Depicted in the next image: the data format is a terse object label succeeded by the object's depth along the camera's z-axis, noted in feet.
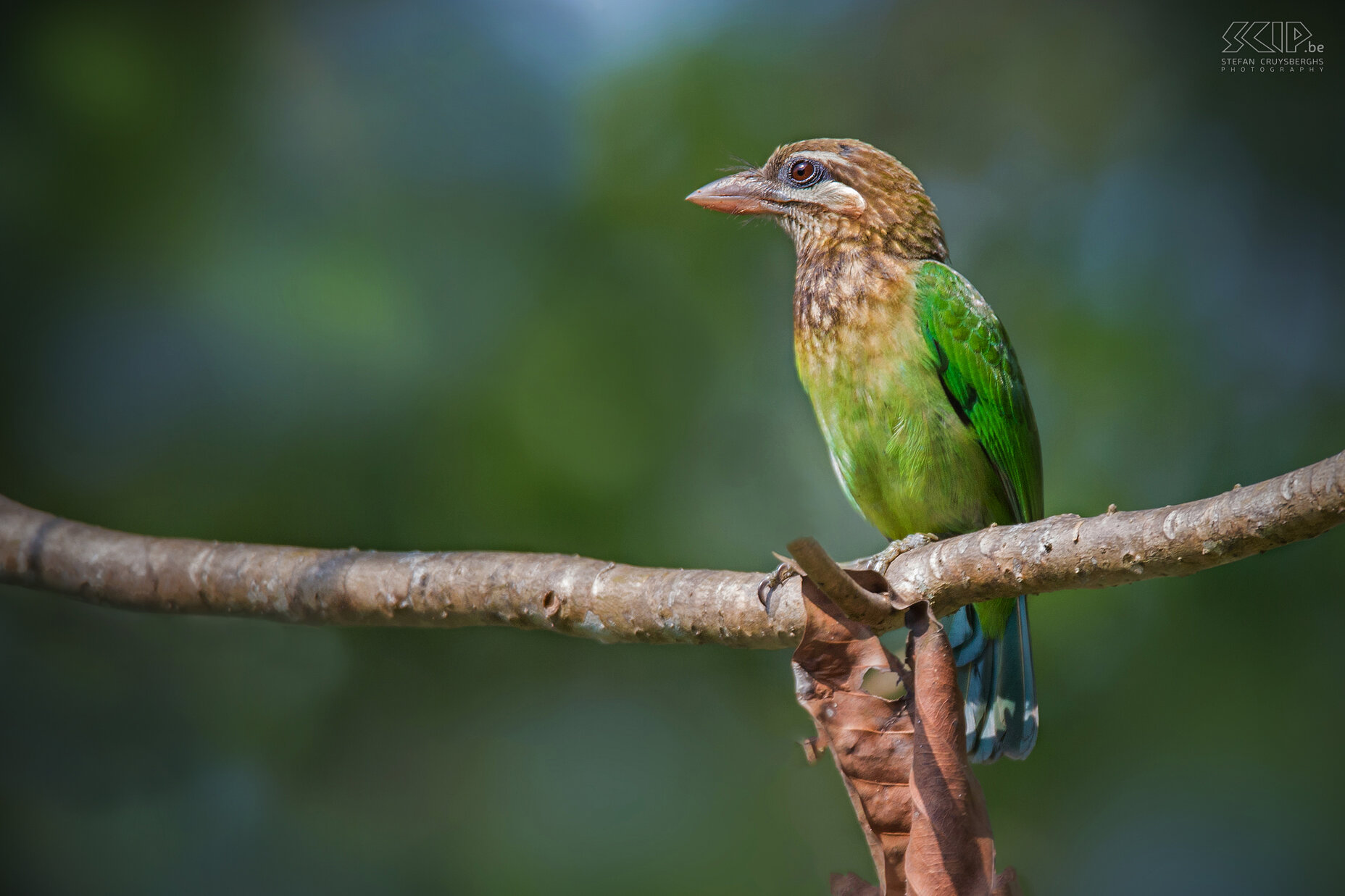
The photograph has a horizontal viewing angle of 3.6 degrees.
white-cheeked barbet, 19.19
